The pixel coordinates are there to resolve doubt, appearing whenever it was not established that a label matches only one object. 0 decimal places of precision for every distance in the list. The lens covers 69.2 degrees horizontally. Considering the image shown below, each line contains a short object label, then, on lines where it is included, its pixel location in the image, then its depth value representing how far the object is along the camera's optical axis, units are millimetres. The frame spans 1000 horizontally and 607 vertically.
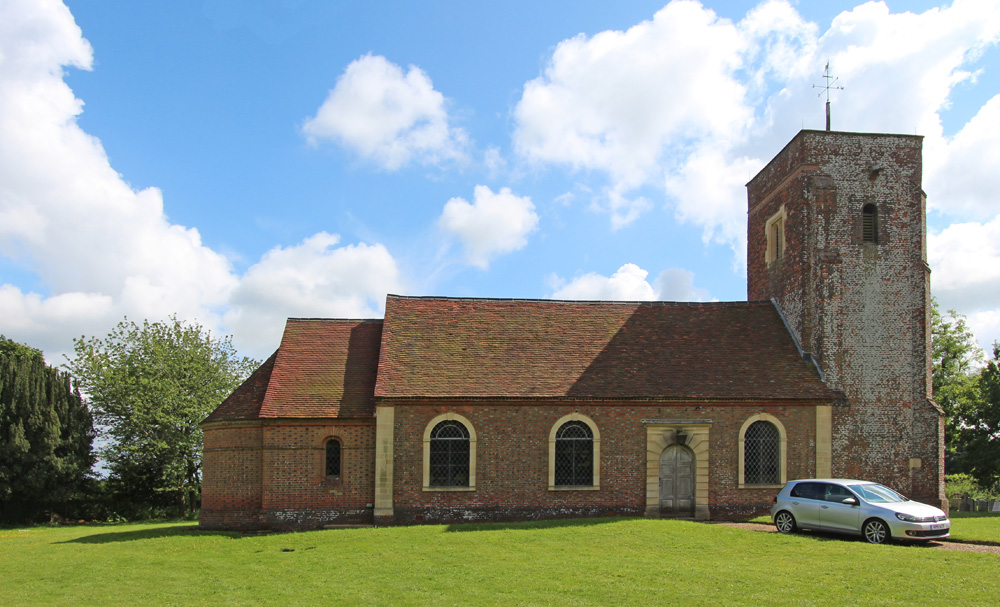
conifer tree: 31281
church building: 21625
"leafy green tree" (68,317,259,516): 34531
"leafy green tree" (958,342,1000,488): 29344
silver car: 15992
